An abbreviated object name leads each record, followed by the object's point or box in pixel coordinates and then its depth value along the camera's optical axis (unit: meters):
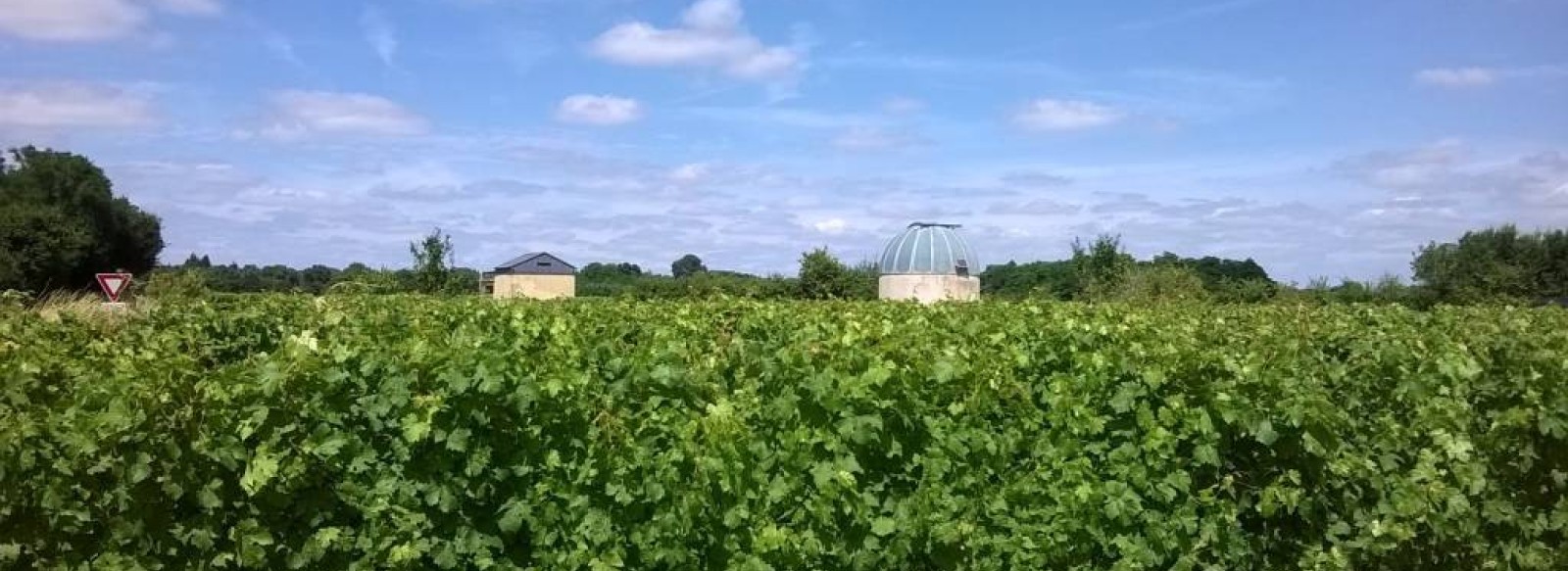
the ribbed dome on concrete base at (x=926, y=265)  36.12
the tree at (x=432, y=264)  33.34
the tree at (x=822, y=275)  35.00
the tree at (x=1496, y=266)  42.13
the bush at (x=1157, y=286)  30.31
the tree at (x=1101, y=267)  36.50
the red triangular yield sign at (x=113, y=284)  20.64
